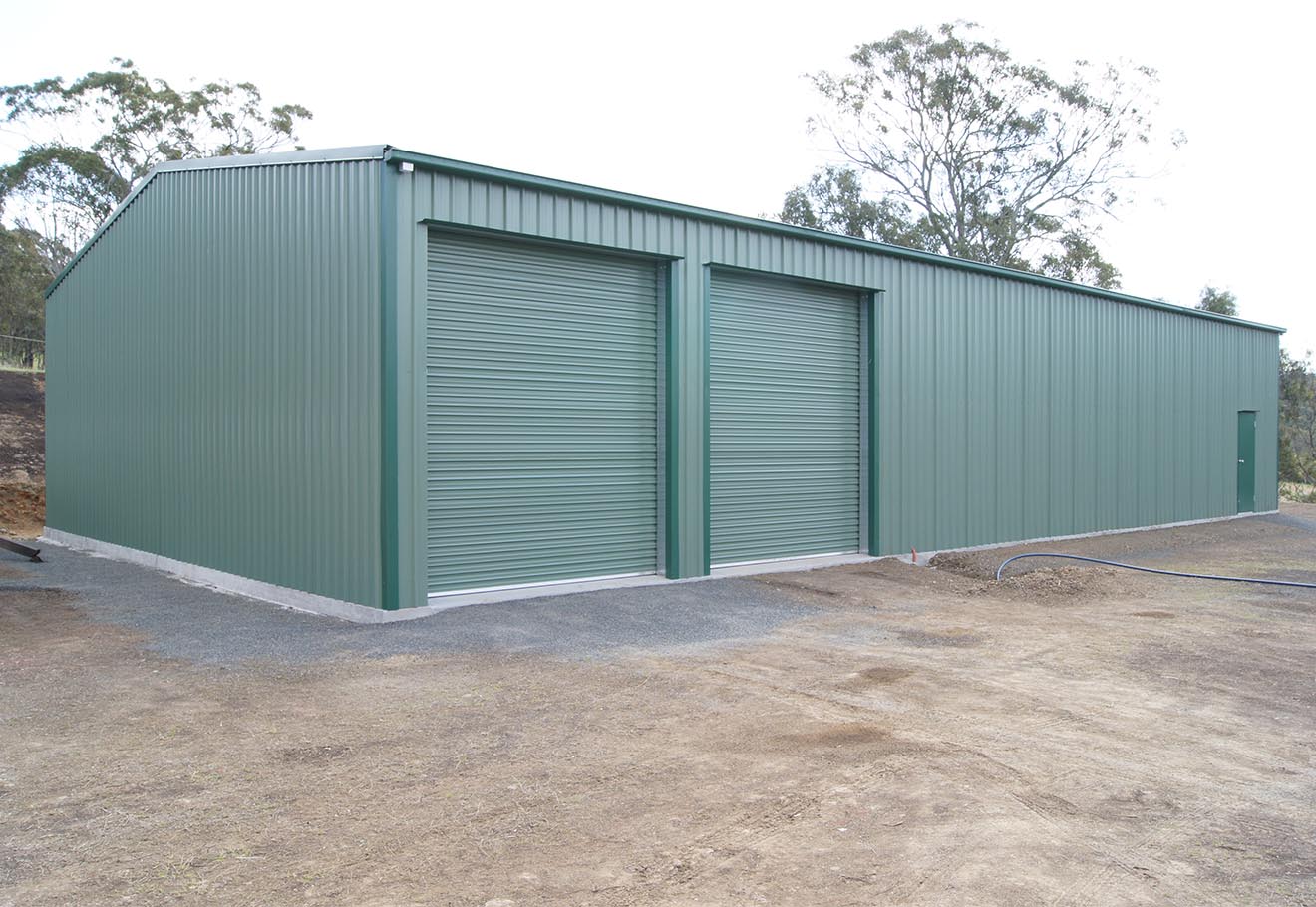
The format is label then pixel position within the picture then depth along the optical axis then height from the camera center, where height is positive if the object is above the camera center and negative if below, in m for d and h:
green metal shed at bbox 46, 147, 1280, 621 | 9.72 +0.81
